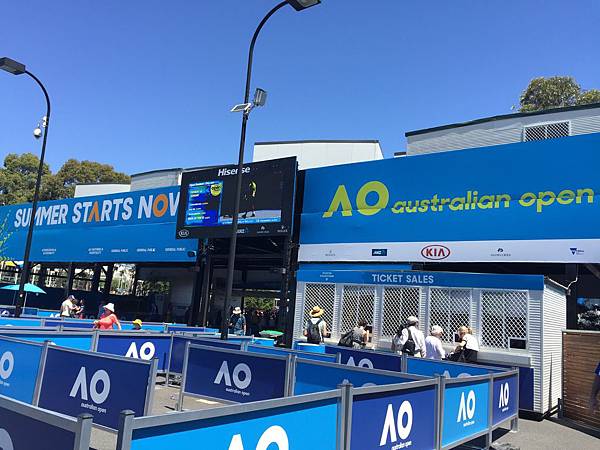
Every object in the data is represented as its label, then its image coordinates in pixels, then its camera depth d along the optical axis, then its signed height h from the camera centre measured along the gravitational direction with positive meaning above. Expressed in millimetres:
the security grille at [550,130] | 18508 +6956
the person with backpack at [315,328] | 13844 -597
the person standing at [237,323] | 21969 -1028
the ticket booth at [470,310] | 11633 +141
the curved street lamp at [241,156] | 13562 +3955
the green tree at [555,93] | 42125 +19016
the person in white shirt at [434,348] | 11500 -723
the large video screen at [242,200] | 19234 +3935
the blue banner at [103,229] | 25344 +3287
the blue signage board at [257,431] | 2968 -854
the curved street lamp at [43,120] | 16734 +6345
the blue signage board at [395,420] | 4484 -1012
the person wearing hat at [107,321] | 12926 -802
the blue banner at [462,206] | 14117 +3440
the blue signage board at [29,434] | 2746 -825
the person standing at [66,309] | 18719 -871
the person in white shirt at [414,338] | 11562 -567
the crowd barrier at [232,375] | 6715 -1043
